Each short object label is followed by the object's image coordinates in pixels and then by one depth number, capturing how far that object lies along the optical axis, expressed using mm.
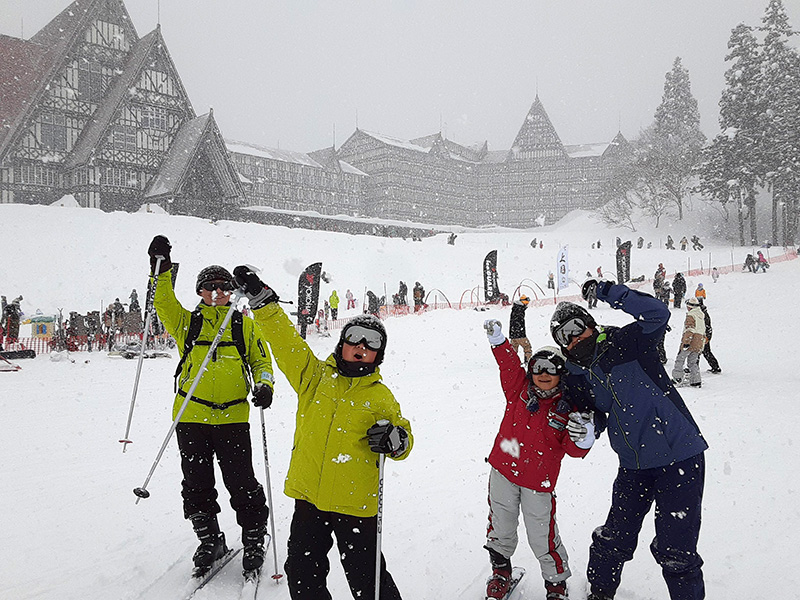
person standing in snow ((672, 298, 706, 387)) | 8273
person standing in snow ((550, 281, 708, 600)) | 2453
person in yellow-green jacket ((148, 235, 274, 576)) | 3094
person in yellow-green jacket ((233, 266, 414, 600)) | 2301
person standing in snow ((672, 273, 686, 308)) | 19000
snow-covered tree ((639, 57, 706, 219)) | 53284
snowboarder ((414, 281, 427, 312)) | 20278
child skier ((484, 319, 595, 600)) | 2719
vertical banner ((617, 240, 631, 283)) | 22109
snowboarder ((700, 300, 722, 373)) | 9664
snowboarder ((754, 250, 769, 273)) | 25547
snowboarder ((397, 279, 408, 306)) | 22195
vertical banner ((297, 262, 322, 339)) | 14594
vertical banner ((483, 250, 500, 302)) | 18453
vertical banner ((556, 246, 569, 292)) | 20011
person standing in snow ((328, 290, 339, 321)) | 18922
